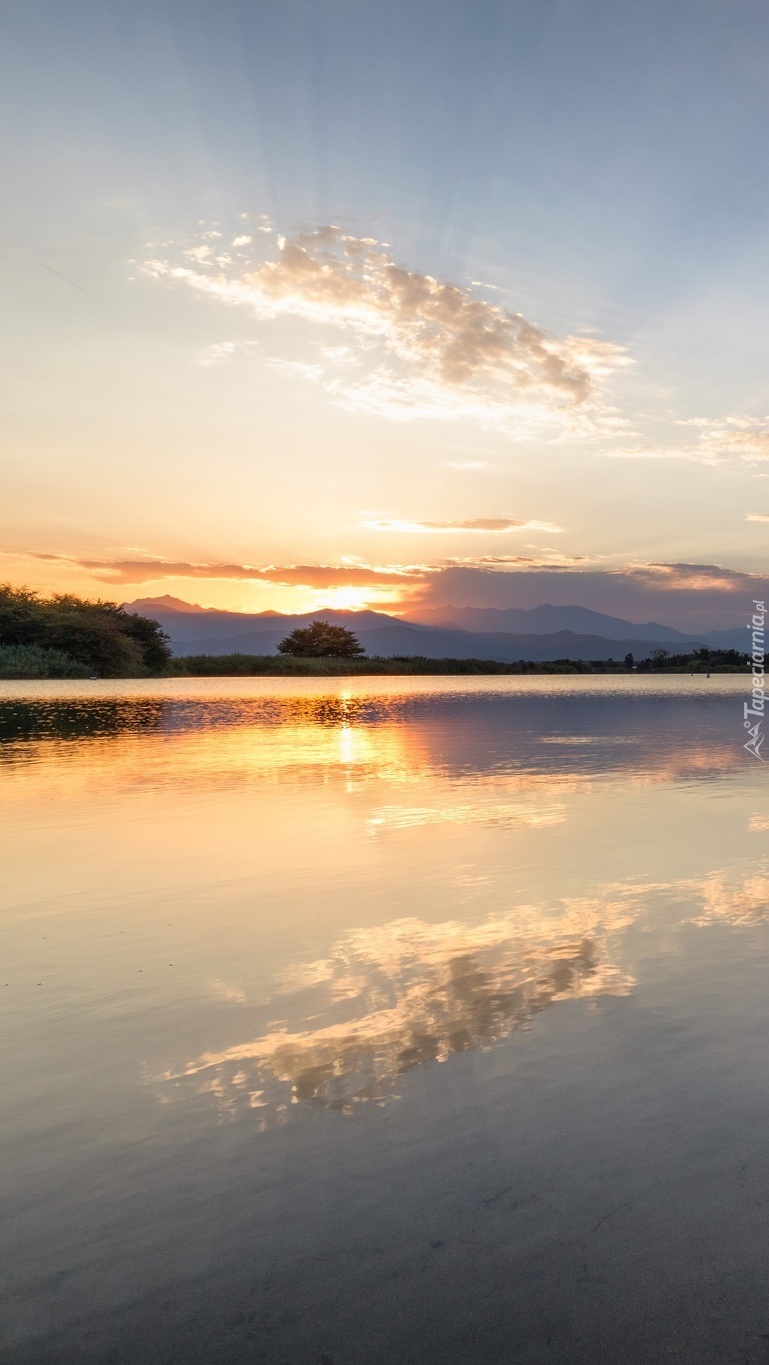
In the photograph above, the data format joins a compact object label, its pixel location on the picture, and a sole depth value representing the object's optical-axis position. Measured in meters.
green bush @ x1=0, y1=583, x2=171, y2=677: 86.75
